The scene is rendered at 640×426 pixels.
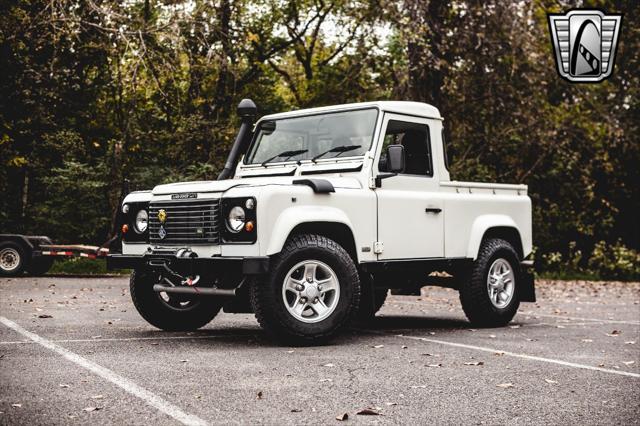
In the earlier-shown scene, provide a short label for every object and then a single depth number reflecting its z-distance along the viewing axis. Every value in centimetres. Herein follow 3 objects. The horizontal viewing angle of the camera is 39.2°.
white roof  973
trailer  1945
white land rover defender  818
